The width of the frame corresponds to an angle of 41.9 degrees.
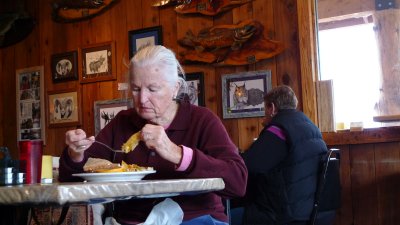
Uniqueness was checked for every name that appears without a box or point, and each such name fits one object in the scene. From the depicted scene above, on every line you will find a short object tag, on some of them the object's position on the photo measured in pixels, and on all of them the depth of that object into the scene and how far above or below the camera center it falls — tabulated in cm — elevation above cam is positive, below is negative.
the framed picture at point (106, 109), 438 +19
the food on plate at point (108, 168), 150 -11
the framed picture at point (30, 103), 489 +29
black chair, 274 -39
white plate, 140 -12
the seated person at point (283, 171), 273 -24
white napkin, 152 -25
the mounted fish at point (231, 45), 378 +61
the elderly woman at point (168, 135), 165 -3
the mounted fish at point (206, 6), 393 +93
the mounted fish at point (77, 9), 455 +111
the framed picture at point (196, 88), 402 +31
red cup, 157 -8
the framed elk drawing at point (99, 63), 448 +60
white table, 100 -13
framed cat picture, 379 +25
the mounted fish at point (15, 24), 480 +104
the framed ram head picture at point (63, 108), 466 +23
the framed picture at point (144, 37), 426 +77
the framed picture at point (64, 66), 469 +61
